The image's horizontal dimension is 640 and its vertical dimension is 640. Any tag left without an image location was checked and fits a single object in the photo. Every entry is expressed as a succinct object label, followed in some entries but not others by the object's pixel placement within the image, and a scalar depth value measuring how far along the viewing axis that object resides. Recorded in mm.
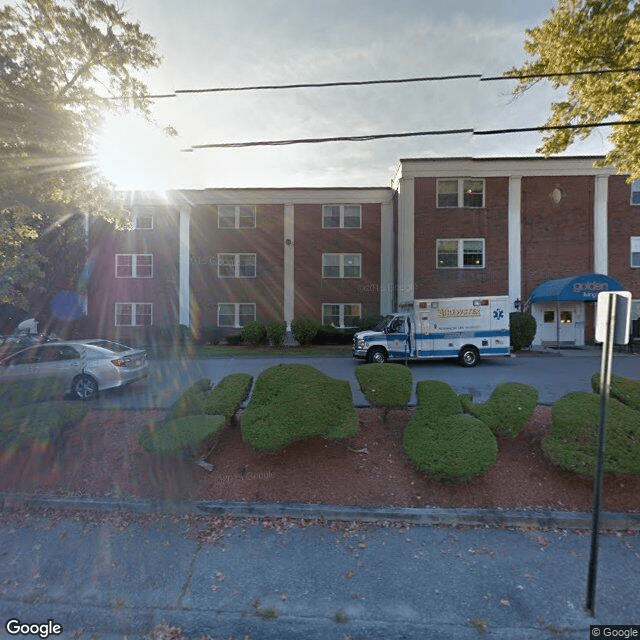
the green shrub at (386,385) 5164
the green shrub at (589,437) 4027
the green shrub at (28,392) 6234
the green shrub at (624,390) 5104
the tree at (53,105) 6551
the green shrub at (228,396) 5172
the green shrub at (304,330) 20016
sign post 2688
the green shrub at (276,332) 20578
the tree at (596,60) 8508
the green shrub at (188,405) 5308
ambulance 14195
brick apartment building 20750
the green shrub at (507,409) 4707
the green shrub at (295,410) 4391
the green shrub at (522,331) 18375
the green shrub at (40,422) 5023
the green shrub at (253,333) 20719
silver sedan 8969
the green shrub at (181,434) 4446
